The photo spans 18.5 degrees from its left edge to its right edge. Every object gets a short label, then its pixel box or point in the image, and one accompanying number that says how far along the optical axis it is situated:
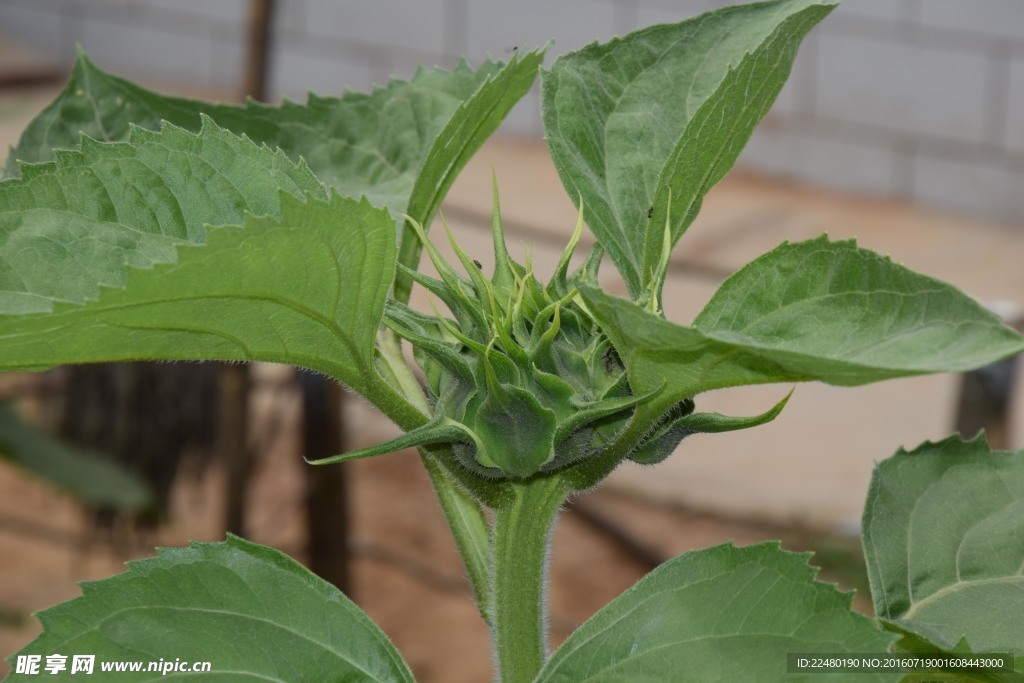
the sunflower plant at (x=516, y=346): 0.58
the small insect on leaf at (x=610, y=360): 0.61
